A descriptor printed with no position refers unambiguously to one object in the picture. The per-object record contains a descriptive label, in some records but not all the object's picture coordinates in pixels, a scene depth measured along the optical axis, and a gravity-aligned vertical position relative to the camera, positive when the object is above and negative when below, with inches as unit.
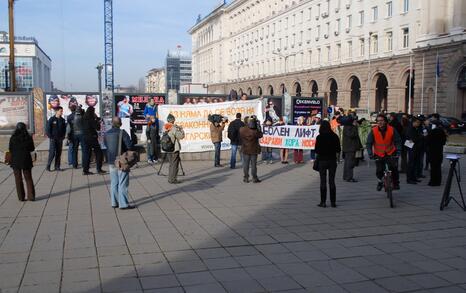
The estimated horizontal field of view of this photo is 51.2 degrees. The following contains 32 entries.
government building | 1882.4 +339.0
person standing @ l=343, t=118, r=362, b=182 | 515.8 -32.2
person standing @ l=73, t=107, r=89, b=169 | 544.7 -23.4
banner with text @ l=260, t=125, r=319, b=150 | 651.5 -27.7
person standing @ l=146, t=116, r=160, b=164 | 637.0 -32.4
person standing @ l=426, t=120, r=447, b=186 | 497.4 -34.7
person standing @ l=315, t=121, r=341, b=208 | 382.6 -32.8
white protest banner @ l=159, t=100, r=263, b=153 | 677.3 -8.1
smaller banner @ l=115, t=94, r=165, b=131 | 835.0 +20.0
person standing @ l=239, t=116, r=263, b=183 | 490.3 -28.5
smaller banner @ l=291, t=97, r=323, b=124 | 905.5 +19.2
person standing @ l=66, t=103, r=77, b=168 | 581.0 -21.4
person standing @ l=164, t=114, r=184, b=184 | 474.3 -36.1
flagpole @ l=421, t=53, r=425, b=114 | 1969.0 +91.2
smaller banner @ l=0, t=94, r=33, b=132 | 865.5 +6.3
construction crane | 4210.1 +565.3
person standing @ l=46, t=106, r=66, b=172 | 560.1 -24.3
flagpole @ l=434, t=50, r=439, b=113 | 1831.8 +149.2
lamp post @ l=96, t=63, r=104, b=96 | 1357.0 +141.0
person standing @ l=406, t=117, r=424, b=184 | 510.2 -34.0
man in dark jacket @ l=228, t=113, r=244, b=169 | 598.9 -25.3
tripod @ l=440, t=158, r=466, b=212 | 370.2 -57.6
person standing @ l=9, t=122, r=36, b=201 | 385.4 -35.8
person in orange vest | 403.5 -24.7
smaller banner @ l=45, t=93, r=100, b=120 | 828.6 +23.4
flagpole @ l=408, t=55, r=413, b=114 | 2042.8 +168.5
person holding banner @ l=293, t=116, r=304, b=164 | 679.7 -54.1
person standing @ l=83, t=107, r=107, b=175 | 539.8 -28.8
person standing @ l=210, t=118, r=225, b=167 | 633.0 -29.3
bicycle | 385.5 -51.9
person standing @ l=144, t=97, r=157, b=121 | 673.2 +6.7
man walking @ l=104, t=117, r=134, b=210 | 360.8 -37.9
